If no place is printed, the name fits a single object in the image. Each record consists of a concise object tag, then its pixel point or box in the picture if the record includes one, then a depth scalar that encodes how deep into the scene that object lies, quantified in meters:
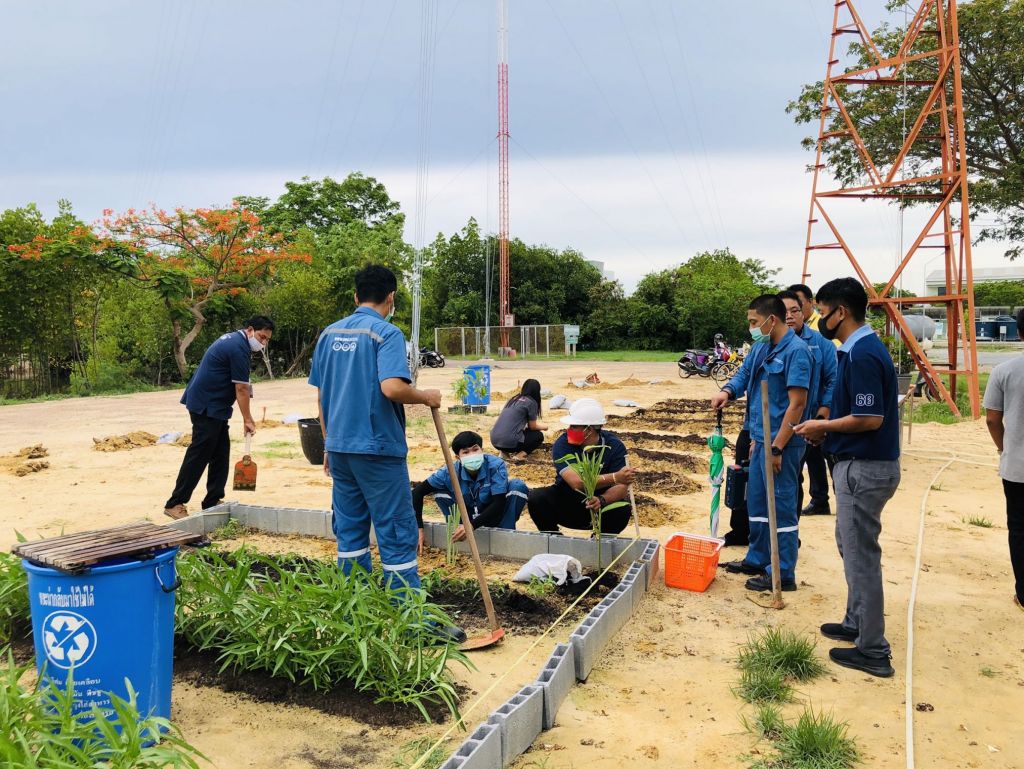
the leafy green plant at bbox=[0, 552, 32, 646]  3.59
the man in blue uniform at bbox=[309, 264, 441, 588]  3.70
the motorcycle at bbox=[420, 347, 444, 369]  28.80
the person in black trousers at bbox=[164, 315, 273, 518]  5.97
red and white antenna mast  36.25
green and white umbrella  5.25
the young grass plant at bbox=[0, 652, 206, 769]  2.13
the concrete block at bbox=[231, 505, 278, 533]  5.98
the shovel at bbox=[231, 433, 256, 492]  6.61
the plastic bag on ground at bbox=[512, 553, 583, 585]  4.57
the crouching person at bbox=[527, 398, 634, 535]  4.93
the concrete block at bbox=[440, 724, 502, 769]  2.40
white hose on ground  2.73
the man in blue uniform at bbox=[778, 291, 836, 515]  5.05
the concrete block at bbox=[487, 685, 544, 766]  2.68
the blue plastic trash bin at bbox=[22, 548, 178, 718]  2.59
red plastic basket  4.59
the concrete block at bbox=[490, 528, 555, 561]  5.17
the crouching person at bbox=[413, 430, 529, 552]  5.22
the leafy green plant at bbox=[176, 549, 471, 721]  3.12
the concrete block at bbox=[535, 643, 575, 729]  3.01
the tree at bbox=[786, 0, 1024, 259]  13.70
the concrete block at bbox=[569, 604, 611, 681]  3.39
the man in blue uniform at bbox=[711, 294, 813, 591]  4.51
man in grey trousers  3.49
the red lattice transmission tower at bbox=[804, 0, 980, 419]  12.02
